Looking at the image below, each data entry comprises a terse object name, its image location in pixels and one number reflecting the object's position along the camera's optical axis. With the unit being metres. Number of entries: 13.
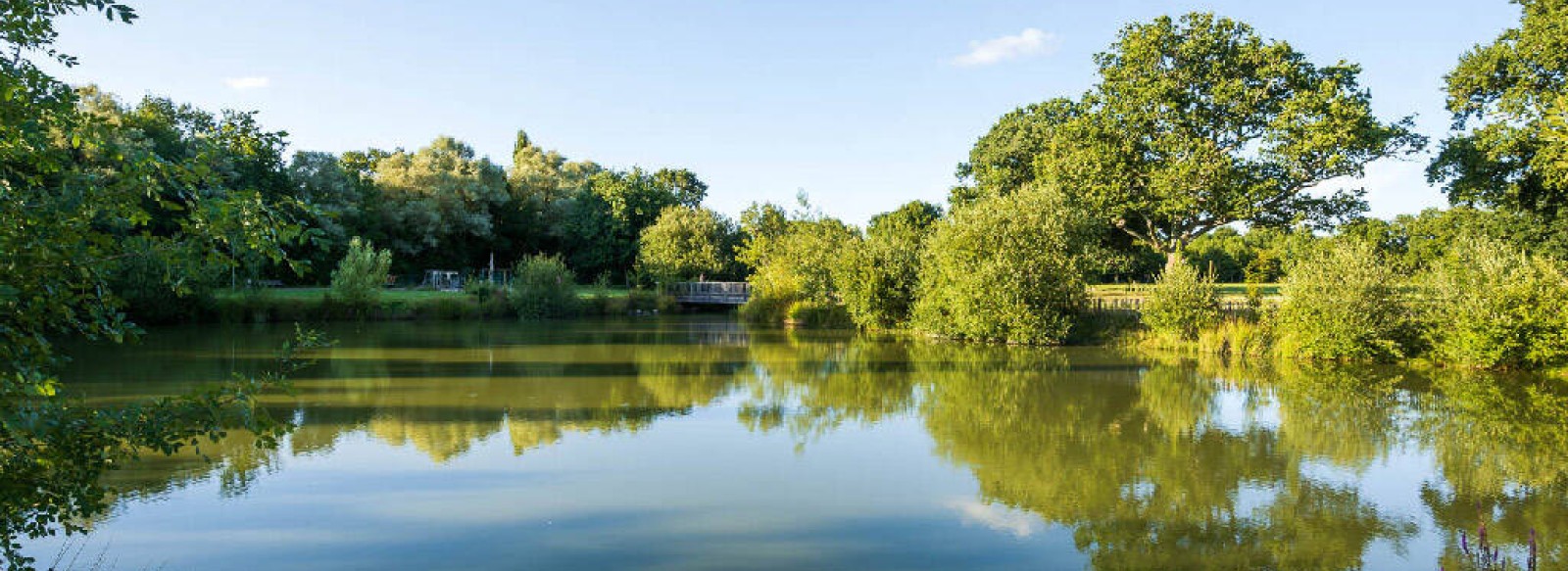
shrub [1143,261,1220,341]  25.39
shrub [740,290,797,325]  40.91
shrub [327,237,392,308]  37.00
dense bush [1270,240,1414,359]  21.36
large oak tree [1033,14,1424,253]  27.20
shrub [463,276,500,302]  42.03
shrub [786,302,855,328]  37.09
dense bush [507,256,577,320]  41.16
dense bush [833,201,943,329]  33.50
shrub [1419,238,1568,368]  19.38
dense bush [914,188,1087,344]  26.58
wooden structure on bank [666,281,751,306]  48.99
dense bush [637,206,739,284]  51.50
